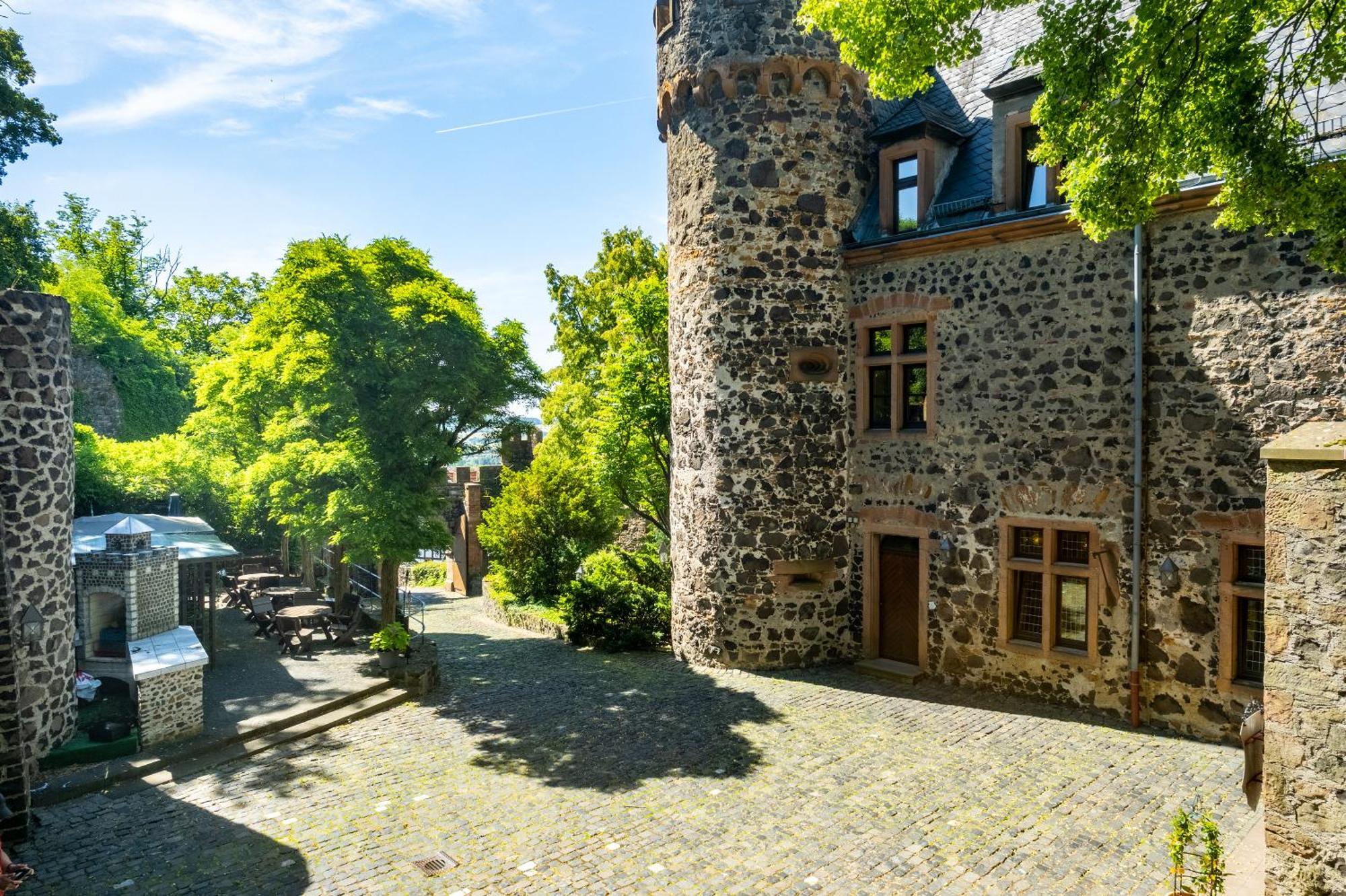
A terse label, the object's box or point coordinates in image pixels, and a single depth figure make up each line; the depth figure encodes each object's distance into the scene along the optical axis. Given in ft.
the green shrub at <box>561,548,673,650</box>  51.31
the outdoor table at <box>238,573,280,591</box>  67.82
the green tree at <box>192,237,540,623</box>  43.16
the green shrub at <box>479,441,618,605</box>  66.85
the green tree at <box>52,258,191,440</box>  98.84
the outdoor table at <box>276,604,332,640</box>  51.16
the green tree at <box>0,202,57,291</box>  57.62
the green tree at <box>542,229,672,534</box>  61.41
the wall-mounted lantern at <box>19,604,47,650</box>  31.30
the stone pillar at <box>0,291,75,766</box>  30.99
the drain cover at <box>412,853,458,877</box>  22.97
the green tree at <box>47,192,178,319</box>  117.39
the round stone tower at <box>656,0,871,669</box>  44.16
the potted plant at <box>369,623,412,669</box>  42.91
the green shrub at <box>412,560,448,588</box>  102.47
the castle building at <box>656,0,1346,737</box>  32.27
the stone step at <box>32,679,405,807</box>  28.53
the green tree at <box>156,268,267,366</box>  92.53
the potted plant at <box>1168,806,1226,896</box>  17.76
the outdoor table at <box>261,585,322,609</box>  57.47
